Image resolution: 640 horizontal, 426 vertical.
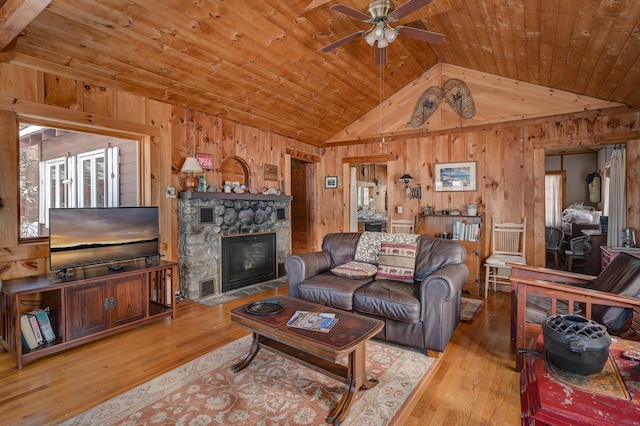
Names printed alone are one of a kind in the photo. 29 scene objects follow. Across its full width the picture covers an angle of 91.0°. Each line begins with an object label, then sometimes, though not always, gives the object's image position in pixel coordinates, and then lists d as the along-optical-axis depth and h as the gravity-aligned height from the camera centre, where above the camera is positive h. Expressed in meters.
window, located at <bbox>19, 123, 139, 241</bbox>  3.12 +0.41
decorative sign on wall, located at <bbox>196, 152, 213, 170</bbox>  4.39 +0.67
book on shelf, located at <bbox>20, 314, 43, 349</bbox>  2.56 -1.03
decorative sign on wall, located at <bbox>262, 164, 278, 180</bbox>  5.43 +0.63
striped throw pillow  3.22 -0.58
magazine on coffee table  2.06 -0.78
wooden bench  2.00 -0.65
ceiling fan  2.65 +1.62
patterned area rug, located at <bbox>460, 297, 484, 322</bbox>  3.56 -1.26
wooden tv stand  2.54 -0.87
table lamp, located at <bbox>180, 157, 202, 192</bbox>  4.01 +0.53
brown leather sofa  2.61 -0.78
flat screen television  2.85 -0.27
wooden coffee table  1.86 -0.83
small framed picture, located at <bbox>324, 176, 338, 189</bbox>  6.64 +0.53
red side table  0.97 -0.64
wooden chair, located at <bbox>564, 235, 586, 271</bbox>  5.84 -0.84
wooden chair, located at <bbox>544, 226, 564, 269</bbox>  6.19 -0.72
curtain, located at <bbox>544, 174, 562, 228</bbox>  7.81 +0.15
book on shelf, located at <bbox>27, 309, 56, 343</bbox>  2.67 -0.99
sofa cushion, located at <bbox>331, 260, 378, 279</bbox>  3.29 -0.68
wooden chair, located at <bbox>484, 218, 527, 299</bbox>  4.69 -0.61
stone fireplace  4.17 -0.34
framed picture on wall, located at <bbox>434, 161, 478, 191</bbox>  5.22 +0.50
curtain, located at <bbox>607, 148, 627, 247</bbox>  4.20 +0.09
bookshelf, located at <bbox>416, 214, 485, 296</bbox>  4.55 -0.42
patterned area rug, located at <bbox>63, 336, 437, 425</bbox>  1.88 -1.26
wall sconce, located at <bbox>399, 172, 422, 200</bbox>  5.58 +0.31
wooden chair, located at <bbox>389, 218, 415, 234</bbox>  5.65 -0.35
